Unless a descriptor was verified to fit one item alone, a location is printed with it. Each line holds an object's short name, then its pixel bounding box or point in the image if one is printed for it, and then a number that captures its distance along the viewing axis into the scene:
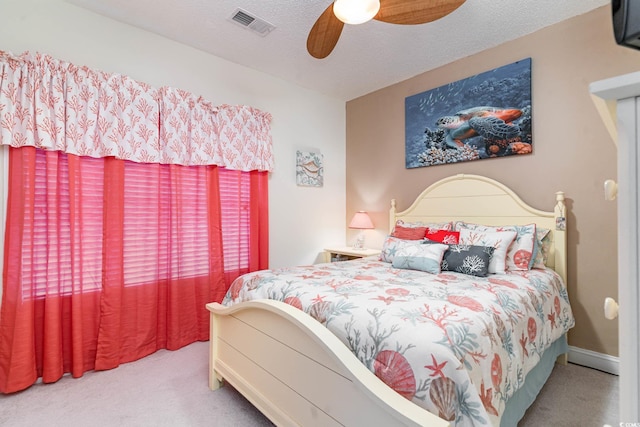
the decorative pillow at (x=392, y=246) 2.45
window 2.05
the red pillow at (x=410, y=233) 2.72
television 0.52
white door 0.53
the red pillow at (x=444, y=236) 2.48
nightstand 3.35
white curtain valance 1.94
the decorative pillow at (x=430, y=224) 2.75
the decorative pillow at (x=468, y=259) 2.02
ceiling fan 1.65
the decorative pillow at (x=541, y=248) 2.25
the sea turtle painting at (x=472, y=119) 2.58
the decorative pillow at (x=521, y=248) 2.17
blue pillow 2.15
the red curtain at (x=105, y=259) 1.94
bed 1.03
